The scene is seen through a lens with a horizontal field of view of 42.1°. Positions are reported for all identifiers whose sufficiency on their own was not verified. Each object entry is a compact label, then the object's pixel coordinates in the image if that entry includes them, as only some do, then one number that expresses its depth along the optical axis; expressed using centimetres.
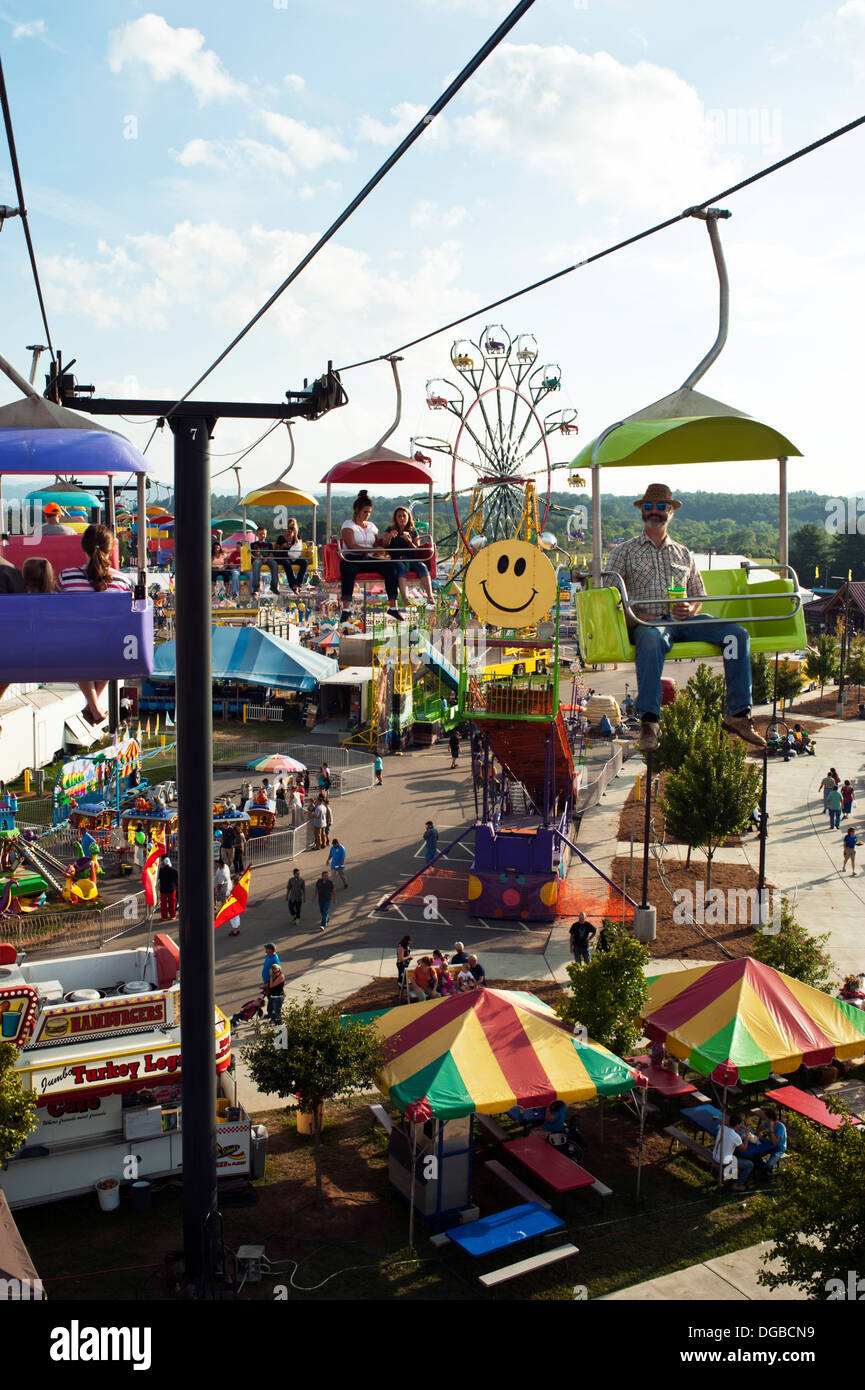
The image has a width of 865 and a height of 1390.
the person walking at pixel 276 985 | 1642
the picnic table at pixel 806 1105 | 1289
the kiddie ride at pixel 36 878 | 2186
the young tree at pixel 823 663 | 5156
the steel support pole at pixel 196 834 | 858
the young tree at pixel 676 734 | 2928
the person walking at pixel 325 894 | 2095
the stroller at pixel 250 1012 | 1577
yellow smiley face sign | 1634
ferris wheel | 2611
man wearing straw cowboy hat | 788
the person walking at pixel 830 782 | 2964
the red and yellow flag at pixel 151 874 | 1950
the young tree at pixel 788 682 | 4431
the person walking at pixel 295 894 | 2111
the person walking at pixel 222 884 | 2245
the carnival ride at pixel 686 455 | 729
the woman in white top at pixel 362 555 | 1246
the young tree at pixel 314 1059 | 1177
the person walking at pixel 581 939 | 1878
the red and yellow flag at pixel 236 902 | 1793
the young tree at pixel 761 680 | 4209
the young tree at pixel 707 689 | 3353
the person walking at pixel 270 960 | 1678
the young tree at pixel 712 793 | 2273
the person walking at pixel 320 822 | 2656
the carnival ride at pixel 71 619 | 709
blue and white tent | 4406
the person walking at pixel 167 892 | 2088
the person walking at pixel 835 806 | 2843
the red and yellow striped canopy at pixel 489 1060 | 1134
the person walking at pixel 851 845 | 2486
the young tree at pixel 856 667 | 5175
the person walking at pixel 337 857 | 2367
